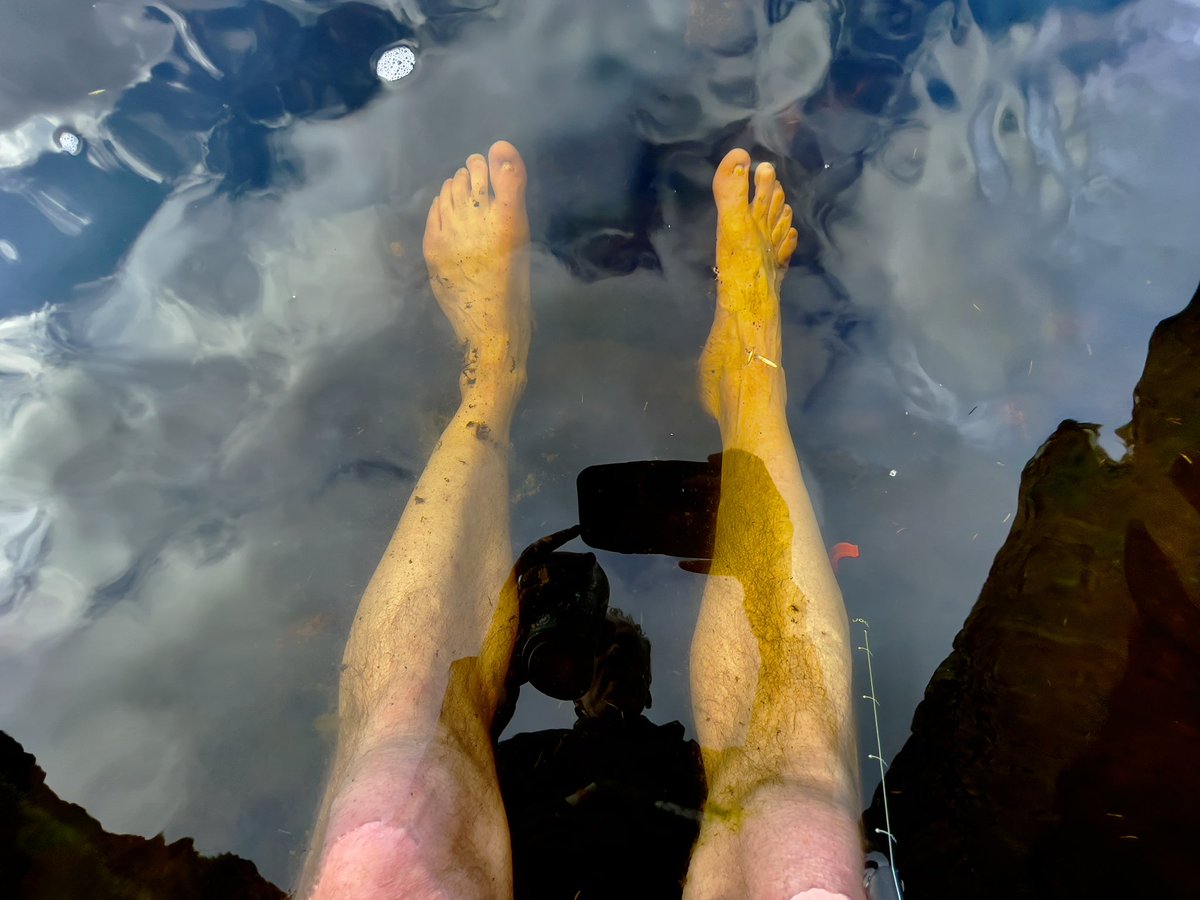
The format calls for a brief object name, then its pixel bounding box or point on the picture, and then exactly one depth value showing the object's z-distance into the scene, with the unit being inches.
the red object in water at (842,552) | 29.0
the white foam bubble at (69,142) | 30.0
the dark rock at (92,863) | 25.9
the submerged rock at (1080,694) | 25.7
